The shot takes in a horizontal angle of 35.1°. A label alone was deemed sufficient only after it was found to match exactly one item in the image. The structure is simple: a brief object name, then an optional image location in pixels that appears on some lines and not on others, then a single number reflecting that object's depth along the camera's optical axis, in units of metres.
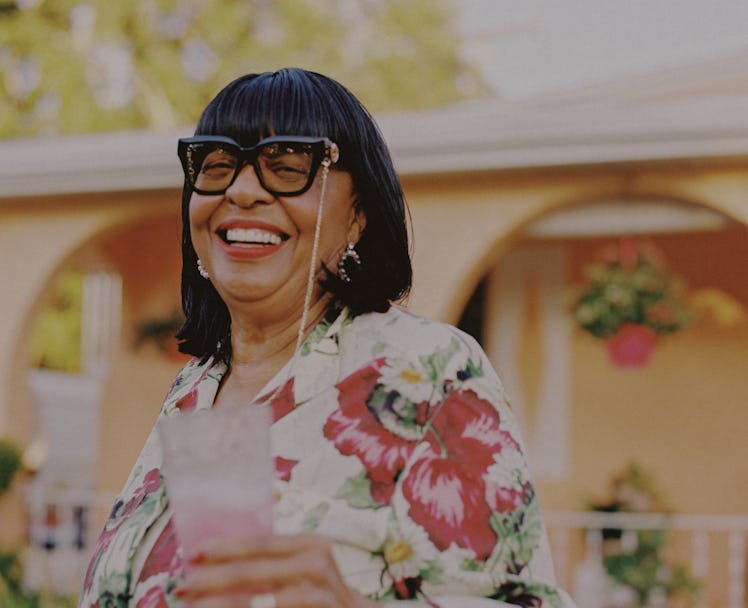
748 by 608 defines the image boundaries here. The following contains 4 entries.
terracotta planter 6.74
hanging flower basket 6.66
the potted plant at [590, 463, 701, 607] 6.80
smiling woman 1.42
